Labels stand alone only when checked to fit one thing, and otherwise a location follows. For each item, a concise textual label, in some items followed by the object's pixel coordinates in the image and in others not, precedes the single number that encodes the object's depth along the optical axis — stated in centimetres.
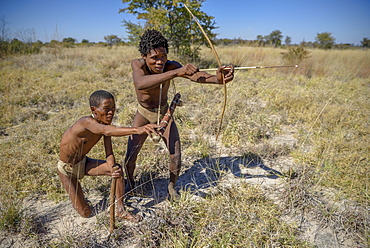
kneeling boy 160
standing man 176
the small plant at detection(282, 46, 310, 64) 839
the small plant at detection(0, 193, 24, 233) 182
